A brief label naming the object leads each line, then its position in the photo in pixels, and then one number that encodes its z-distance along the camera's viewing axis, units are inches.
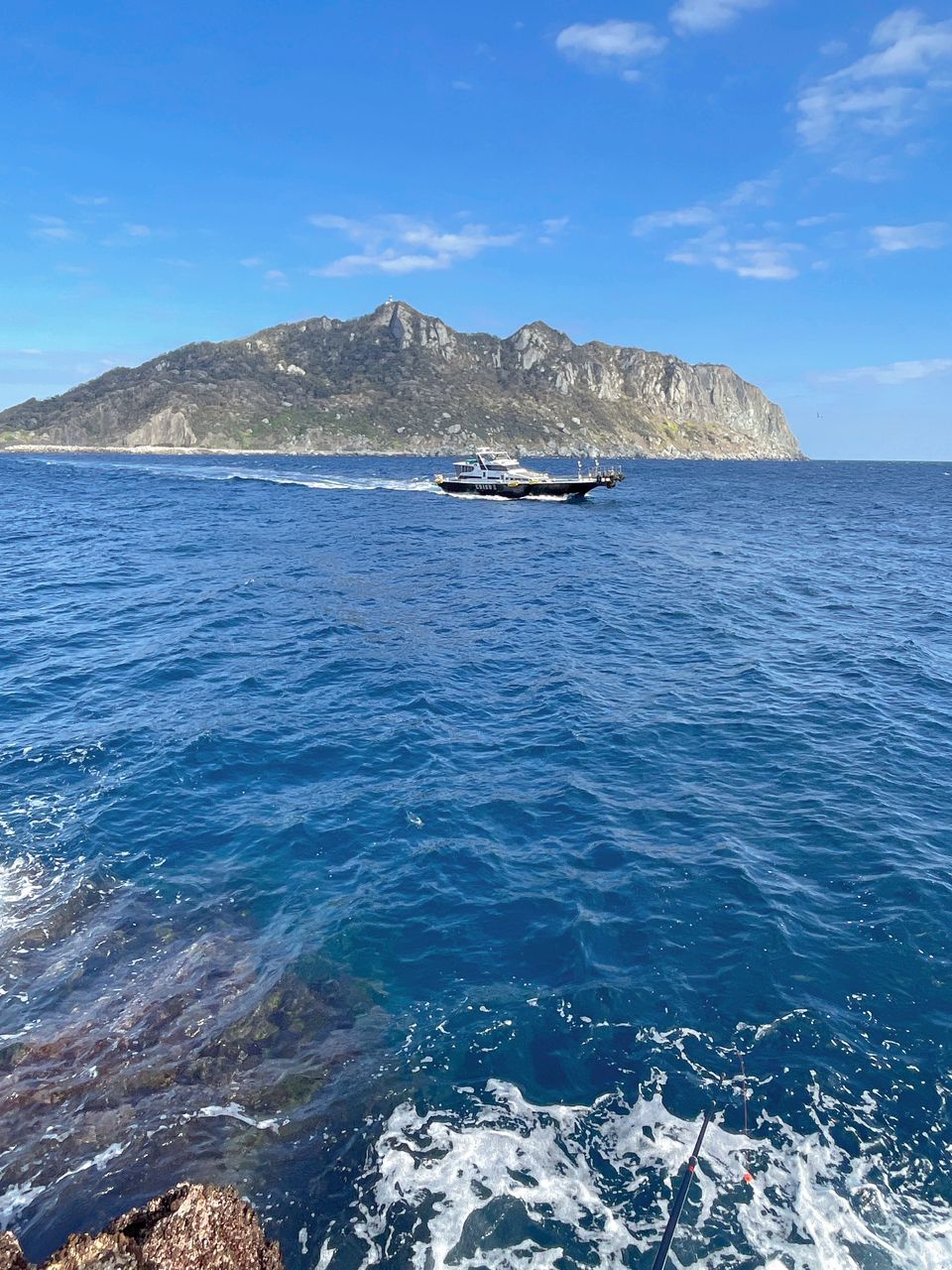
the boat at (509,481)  3646.7
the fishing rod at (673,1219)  278.4
